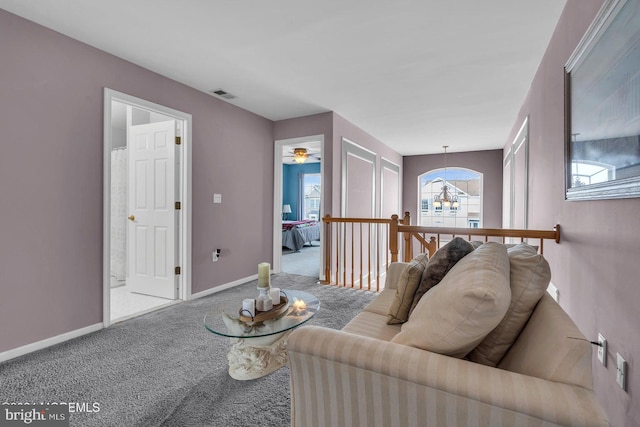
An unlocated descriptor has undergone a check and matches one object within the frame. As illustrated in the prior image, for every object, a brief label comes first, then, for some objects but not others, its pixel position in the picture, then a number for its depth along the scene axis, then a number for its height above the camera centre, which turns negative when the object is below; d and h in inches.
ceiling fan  267.0 +55.4
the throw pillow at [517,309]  39.6 -12.8
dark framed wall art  42.3 +19.1
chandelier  284.0 +15.9
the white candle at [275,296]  73.8 -20.8
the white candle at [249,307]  68.2 -22.0
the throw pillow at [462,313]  34.1 -11.9
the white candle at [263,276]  74.5 -15.9
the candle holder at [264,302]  70.4 -21.3
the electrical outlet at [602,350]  54.0 -25.0
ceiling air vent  138.4 +57.5
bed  282.0 -20.6
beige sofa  28.3 -17.9
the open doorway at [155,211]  130.4 +0.7
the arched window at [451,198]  288.4 +17.4
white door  131.4 +0.8
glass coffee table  64.6 -25.1
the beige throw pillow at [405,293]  60.7 -16.4
